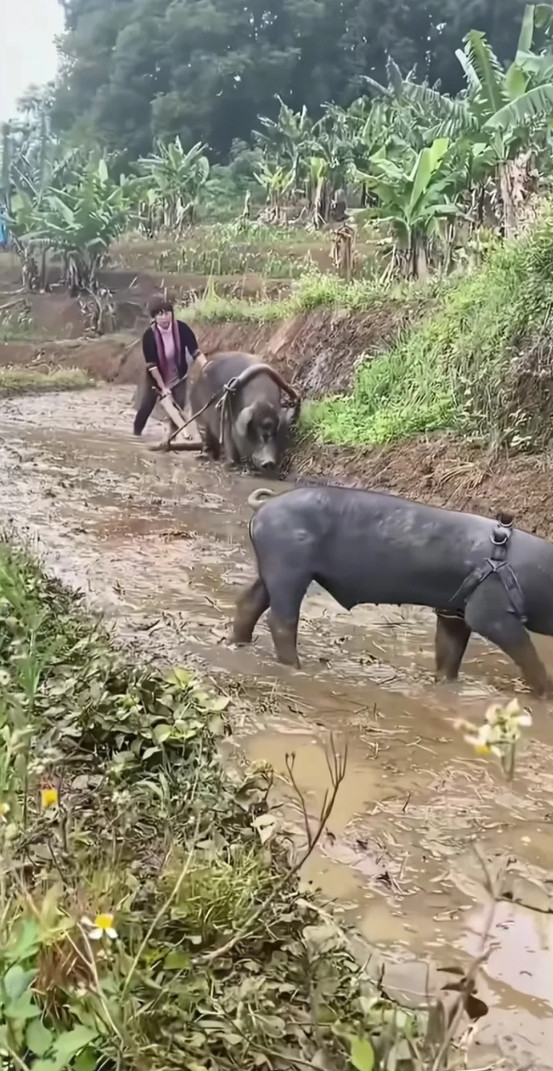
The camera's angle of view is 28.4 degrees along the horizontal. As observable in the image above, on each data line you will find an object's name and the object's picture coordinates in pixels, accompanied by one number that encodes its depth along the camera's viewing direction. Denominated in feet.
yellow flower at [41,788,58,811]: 4.91
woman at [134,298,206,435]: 20.44
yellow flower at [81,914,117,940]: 4.14
